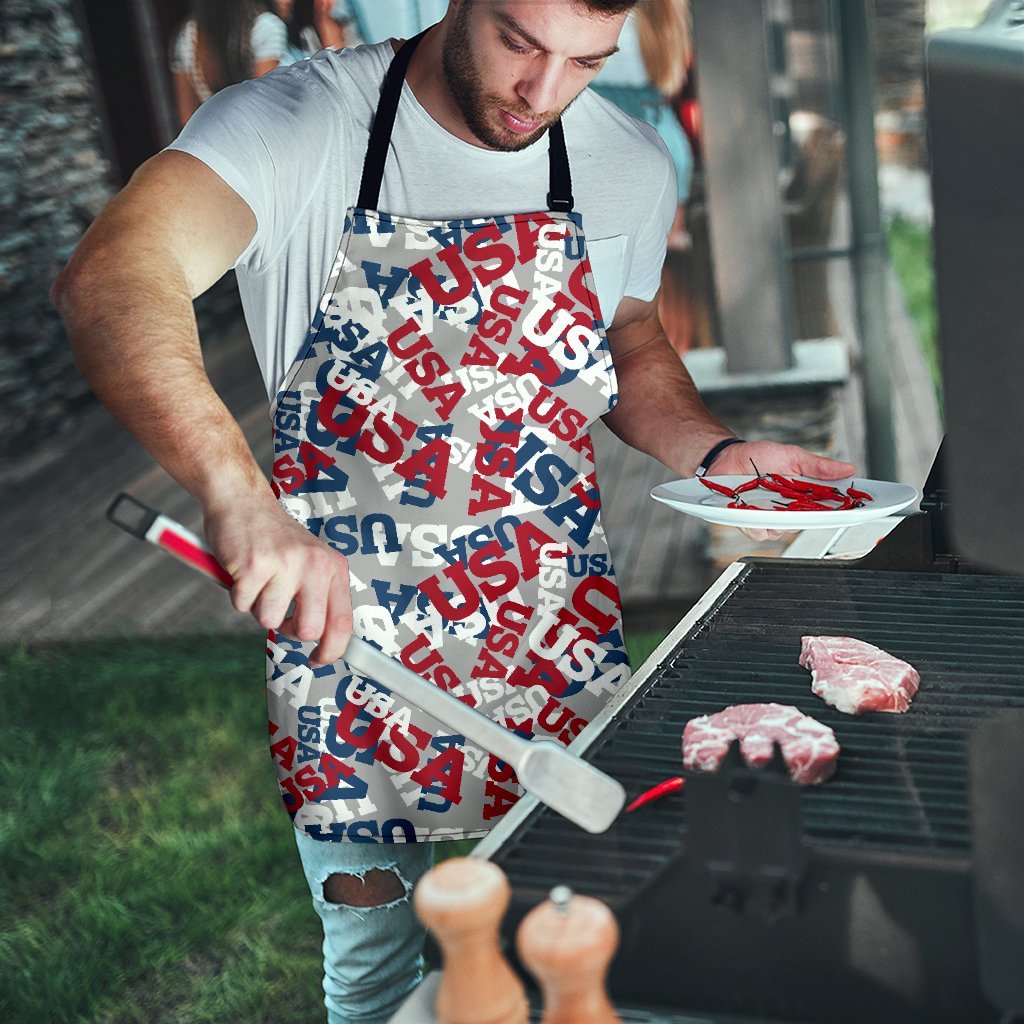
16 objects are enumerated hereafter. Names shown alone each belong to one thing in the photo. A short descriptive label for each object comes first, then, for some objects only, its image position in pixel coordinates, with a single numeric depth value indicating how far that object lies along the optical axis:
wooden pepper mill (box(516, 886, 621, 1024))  0.86
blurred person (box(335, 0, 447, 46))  5.21
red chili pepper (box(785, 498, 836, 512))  1.73
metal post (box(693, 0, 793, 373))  4.24
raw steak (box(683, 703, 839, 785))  1.28
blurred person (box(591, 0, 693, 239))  4.59
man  1.85
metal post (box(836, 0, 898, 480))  4.35
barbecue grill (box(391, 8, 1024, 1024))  0.97
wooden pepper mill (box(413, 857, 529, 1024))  0.90
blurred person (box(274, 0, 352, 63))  5.89
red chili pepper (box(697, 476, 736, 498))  1.82
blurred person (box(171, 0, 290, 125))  6.41
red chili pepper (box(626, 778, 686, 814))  1.25
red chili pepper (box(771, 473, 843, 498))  1.82
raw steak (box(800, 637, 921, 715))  1.40
